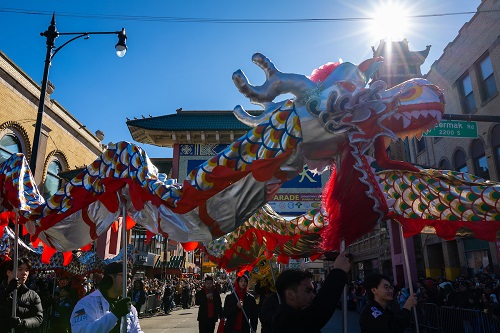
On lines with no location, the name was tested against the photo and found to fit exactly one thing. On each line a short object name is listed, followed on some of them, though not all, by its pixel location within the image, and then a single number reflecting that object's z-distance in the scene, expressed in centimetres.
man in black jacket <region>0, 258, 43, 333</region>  412
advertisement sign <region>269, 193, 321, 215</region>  1304
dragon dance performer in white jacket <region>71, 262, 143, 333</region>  281
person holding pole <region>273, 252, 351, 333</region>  214
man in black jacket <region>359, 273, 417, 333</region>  344
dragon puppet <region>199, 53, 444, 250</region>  251
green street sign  826
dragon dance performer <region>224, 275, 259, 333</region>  737
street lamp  805
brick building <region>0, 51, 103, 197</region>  1652
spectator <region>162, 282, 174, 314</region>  2122
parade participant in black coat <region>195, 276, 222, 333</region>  796
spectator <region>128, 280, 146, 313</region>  1130
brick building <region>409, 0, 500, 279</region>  1330
